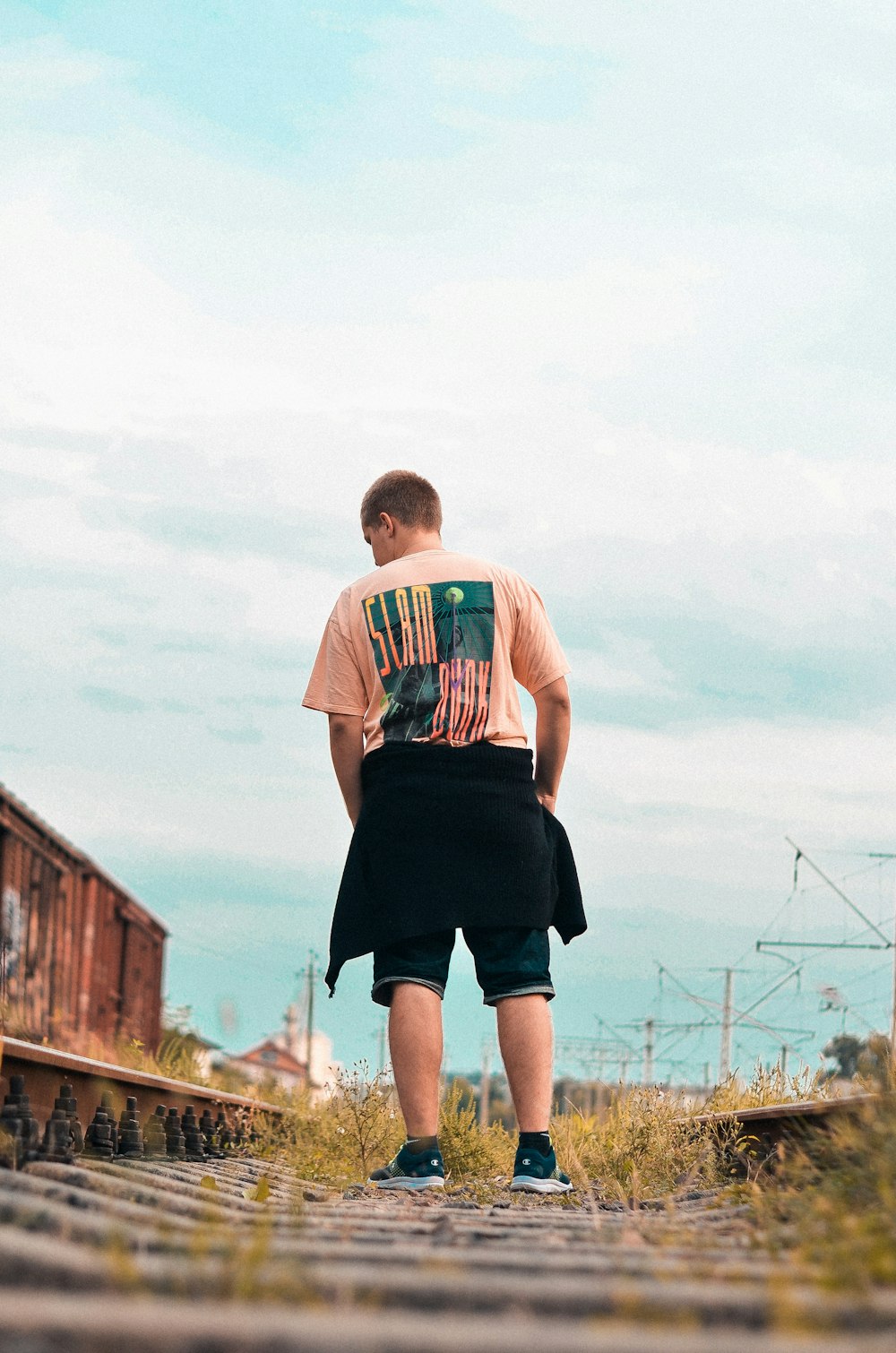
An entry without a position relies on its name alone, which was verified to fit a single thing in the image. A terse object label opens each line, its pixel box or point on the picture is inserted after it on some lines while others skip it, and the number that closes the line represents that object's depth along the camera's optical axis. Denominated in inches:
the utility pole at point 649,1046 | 1600.9
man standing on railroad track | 152.1
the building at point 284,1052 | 3238.7
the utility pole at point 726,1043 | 1010.0
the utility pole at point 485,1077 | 1716.4
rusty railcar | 685.3
